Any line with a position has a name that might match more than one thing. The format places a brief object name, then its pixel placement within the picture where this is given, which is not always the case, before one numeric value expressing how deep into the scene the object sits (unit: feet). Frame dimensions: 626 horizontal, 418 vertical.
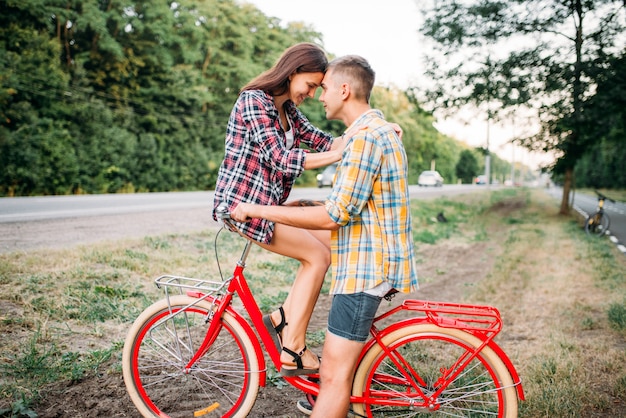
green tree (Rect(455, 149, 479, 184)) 288.10
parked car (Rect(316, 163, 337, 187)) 98.12
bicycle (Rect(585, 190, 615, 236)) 41.75
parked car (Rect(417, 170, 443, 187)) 154.92
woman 7.90
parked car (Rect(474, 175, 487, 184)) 271.16
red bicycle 7.72
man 7.07
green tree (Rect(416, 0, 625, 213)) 51.90
